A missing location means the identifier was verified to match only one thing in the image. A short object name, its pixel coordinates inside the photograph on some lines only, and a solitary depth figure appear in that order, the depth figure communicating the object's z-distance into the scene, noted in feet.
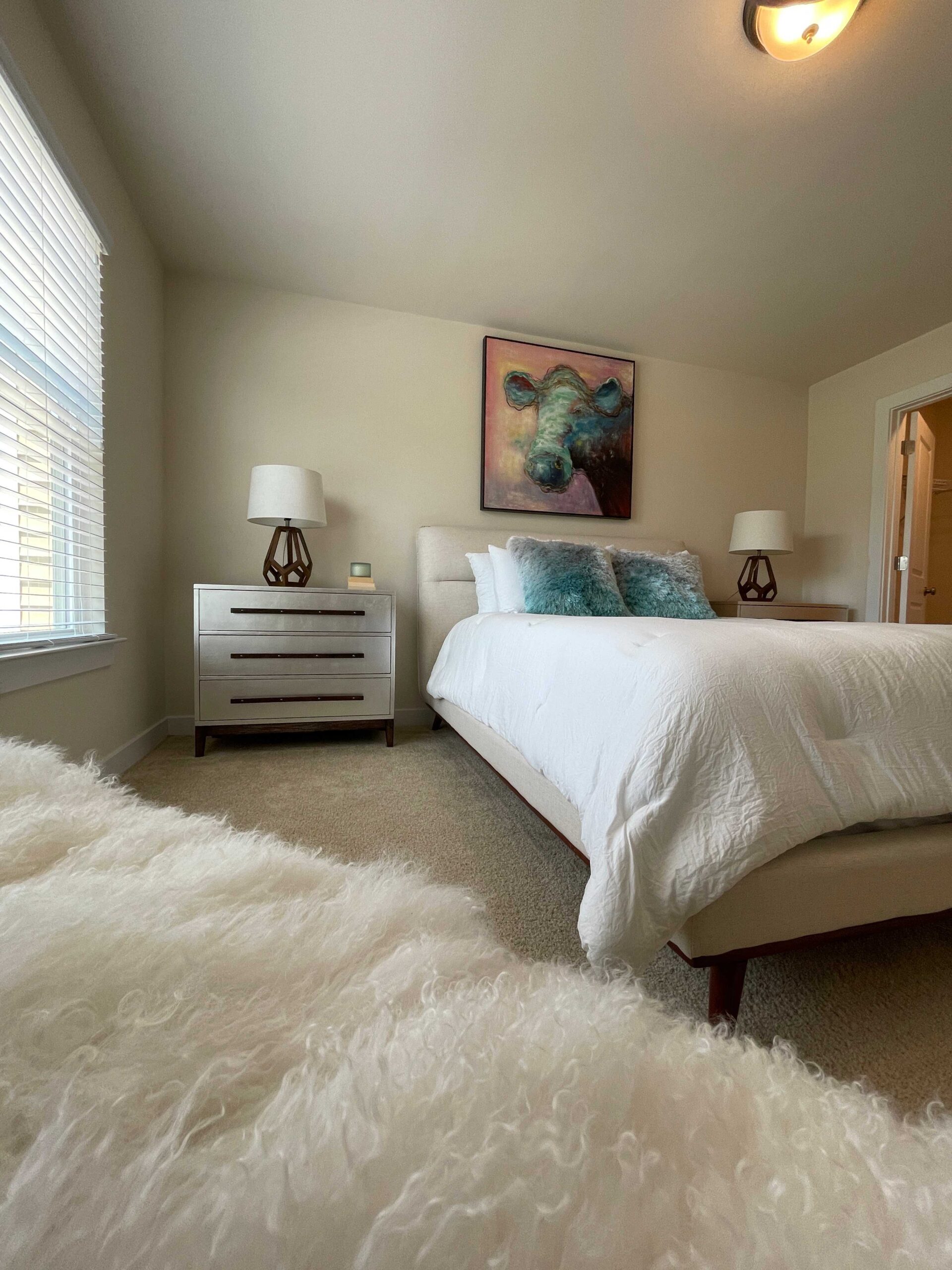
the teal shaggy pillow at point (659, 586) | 8.52
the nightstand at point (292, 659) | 8.16
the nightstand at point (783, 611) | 10.97
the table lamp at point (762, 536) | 11.45
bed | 2.84
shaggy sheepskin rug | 0.69
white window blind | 4.66
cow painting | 10.91
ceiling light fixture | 5.01
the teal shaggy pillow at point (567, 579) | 7.95
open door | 11.59
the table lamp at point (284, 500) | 8.63
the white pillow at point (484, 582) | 9.45
